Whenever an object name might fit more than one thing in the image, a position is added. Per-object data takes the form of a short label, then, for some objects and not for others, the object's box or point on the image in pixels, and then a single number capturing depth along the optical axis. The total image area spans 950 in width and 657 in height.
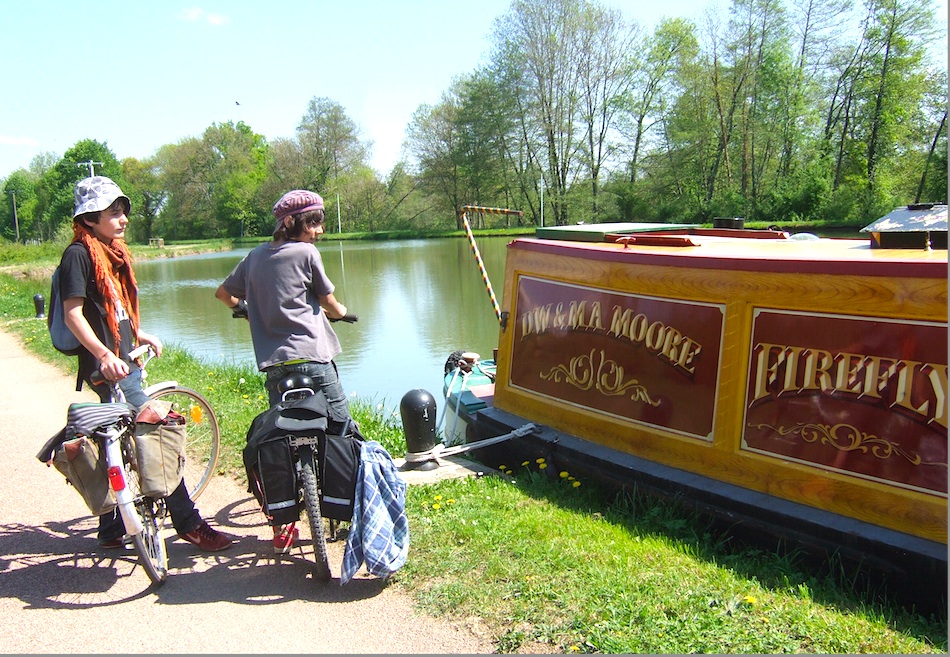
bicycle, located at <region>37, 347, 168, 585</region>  3.34
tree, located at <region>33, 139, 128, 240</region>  68.81
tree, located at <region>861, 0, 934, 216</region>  33.34
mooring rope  5.11
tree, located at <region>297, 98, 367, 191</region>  60.81
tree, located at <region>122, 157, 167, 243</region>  76.00
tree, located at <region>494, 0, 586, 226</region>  40.41
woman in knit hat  3.73
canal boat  3.36
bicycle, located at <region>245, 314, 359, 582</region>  3.38
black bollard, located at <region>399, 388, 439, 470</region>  5.35
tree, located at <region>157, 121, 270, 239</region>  71.06
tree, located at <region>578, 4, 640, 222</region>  39.97
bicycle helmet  3.59
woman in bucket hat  3.53
